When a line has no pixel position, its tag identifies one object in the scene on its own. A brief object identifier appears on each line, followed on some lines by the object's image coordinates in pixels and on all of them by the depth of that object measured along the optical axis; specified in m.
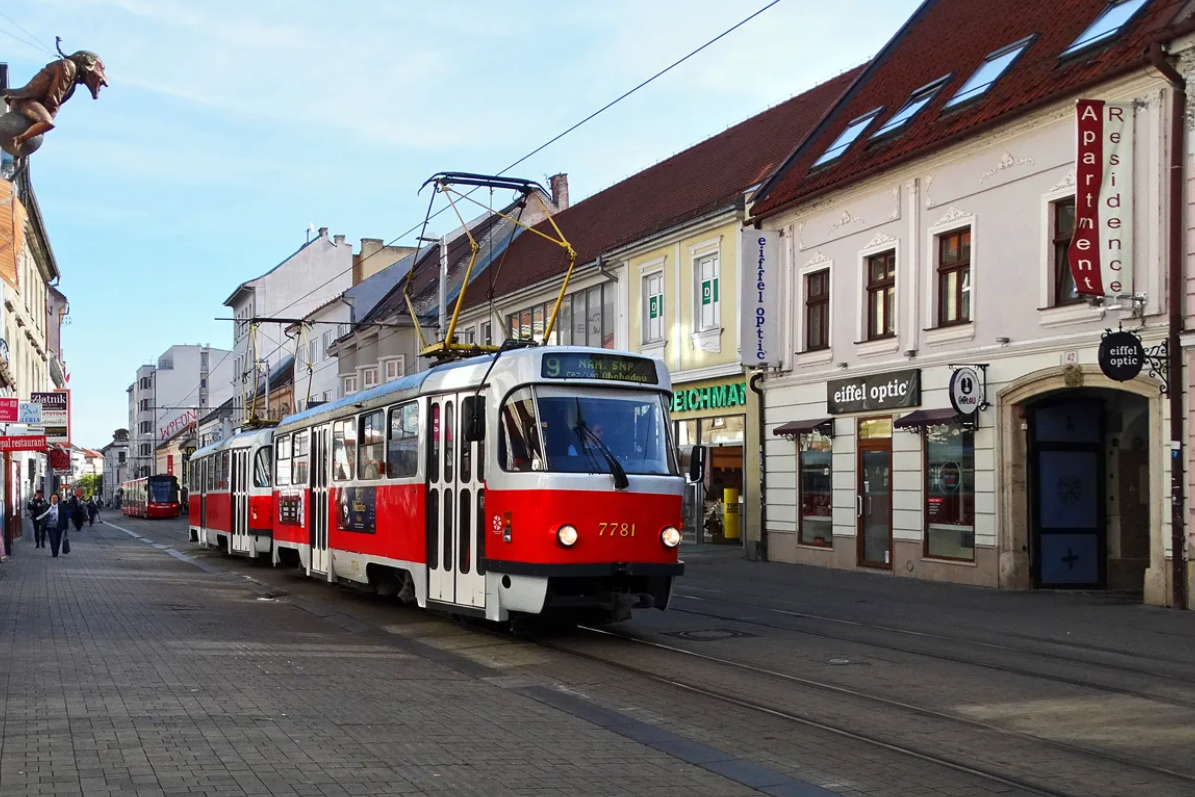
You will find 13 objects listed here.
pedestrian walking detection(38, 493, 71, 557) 32.03
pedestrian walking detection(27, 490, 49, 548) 36.84
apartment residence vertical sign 16.94
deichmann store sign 27.81
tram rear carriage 26.64
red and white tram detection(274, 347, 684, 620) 12.51
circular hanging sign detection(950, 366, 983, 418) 19.81
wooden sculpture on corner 11.82
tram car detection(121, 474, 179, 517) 78.88
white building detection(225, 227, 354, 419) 78.81
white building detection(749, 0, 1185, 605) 17.80
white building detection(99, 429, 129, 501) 178.62
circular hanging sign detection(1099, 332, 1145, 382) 16.38
